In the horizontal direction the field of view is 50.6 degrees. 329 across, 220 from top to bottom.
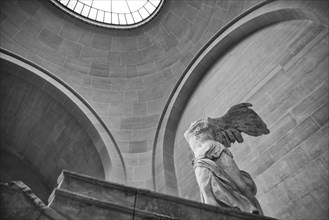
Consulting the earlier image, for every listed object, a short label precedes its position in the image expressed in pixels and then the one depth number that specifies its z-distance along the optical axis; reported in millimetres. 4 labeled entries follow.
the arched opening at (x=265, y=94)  6371
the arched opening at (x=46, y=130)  10375
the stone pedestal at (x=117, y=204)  2854
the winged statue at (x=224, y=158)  4051
